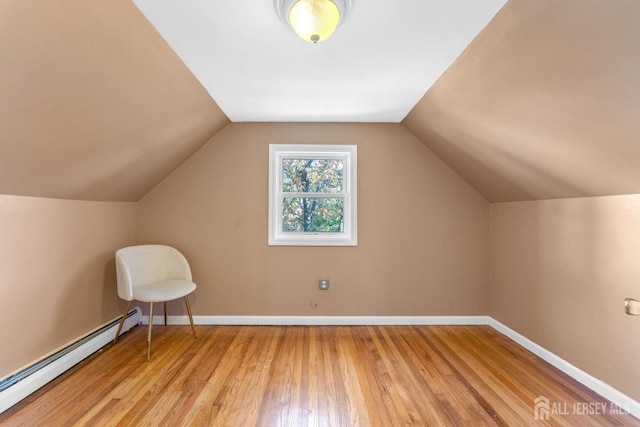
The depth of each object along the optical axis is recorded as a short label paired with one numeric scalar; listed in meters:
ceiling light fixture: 1.29
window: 3.08
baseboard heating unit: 1.73
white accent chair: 2.36
